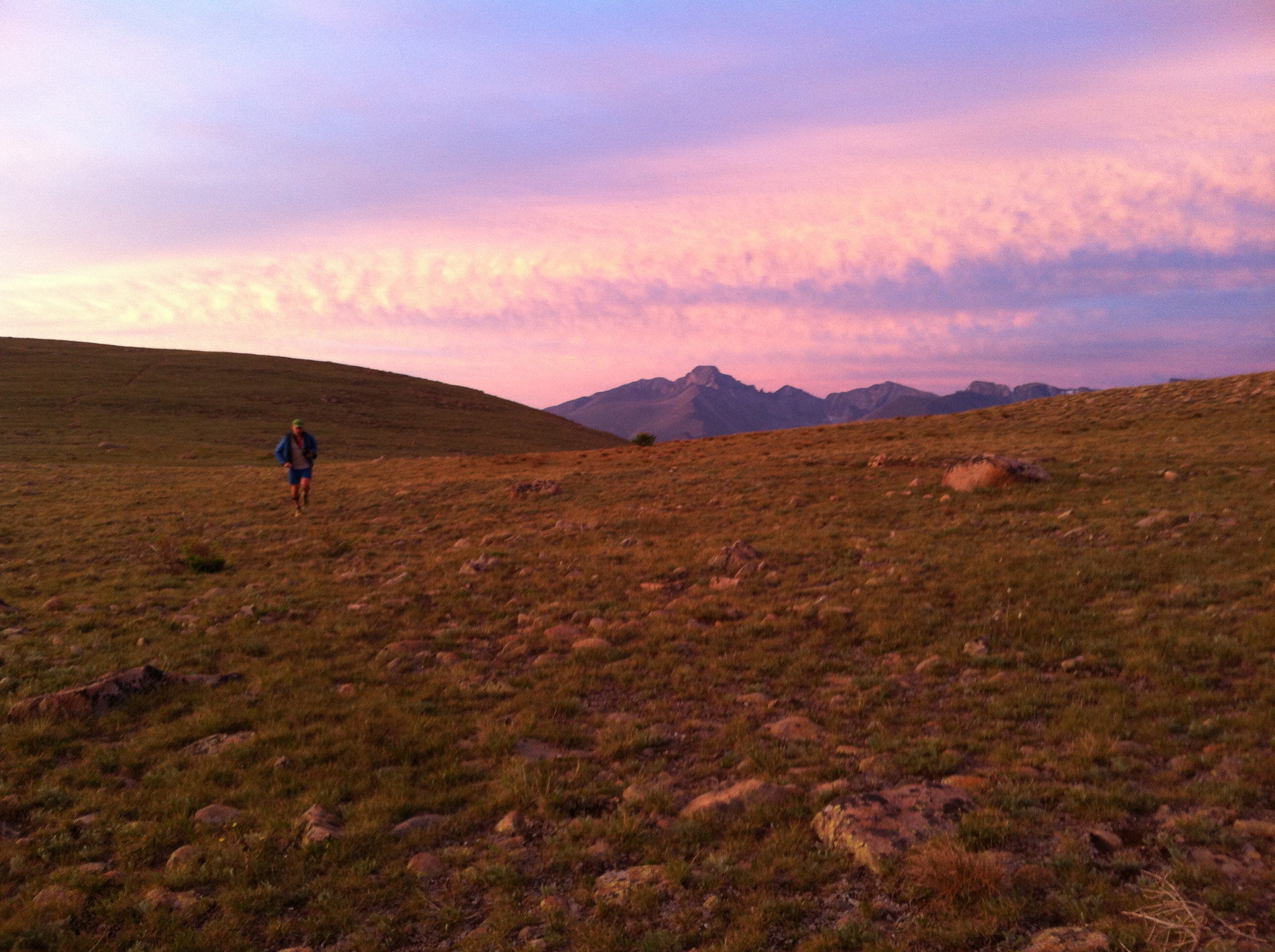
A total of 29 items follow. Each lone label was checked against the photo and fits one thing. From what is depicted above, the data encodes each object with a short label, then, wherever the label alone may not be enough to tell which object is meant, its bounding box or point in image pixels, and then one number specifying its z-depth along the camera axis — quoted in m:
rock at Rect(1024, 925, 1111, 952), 4.76
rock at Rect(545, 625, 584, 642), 12.88
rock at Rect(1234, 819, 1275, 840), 5.85
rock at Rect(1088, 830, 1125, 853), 5.93
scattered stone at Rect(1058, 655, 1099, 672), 9.84
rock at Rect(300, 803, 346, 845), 7.05
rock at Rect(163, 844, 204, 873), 6.62
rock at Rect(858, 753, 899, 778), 7.60
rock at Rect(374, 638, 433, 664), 12.24
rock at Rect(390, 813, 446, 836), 7.29
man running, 25.83
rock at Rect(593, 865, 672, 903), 6.07
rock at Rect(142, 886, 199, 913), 6.19
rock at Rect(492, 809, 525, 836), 7.25
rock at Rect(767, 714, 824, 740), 8.72
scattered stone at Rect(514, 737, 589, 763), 8.74
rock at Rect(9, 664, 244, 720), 9.66
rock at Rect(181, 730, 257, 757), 8.92
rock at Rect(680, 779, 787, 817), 7.20
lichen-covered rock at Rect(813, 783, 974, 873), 6.21
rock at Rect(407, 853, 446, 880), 6.58
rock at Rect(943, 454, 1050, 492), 21.58
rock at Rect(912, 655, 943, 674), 10.34
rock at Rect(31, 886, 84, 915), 6.08
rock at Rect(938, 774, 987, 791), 7.05
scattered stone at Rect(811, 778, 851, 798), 7.22
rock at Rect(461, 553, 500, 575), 17.50
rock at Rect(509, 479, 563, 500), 27.72
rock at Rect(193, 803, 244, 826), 7.42
